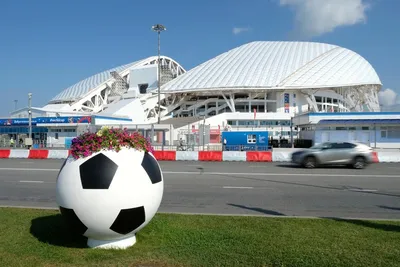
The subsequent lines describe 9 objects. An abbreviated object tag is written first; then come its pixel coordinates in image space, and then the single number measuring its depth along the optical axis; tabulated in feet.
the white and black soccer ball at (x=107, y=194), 15.02
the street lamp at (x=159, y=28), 158.61
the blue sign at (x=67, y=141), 125.37
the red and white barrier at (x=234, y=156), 78.43
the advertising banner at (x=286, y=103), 208.33
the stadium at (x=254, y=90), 192.71
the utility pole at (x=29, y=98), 130.33
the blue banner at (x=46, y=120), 153.79
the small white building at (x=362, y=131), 117.29
